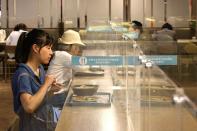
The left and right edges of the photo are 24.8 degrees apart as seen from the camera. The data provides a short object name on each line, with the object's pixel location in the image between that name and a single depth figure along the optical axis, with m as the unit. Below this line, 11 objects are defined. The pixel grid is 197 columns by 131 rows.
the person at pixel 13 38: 8.13
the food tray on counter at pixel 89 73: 3.67
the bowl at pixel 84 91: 2.80
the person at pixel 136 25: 7.68
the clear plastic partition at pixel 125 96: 1.08
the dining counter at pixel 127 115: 1.05
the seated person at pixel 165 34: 8.13
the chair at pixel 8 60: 7.99
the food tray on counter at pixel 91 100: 2.61
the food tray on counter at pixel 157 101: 1.14
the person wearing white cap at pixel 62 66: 3.65
